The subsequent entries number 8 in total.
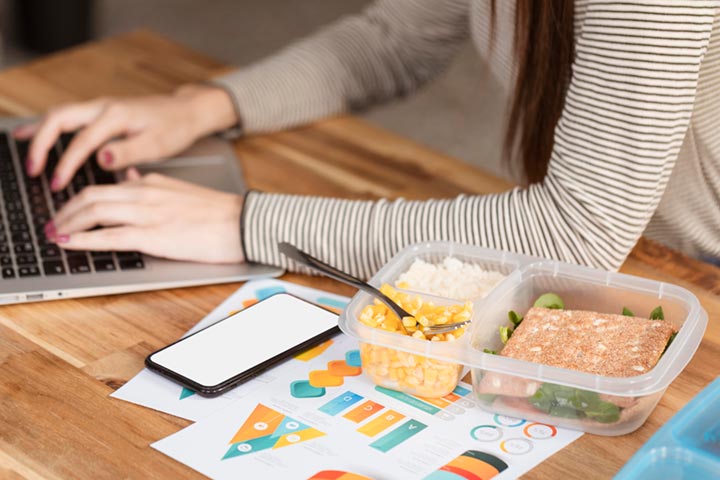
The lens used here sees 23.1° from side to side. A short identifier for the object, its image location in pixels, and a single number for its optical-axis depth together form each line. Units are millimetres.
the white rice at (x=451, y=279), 1345
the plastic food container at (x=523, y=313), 1235
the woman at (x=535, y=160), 1370
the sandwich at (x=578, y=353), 1246
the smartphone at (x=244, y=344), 1302
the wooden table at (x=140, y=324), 1233
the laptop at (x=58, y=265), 1425
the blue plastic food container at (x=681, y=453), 1180
